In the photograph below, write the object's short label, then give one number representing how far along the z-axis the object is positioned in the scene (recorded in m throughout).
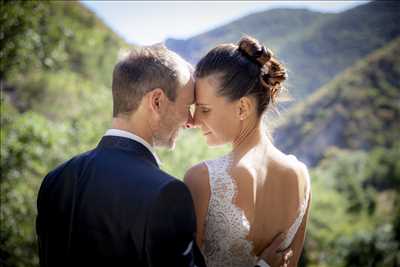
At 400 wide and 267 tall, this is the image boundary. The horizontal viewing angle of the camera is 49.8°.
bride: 2.30
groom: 1.74
